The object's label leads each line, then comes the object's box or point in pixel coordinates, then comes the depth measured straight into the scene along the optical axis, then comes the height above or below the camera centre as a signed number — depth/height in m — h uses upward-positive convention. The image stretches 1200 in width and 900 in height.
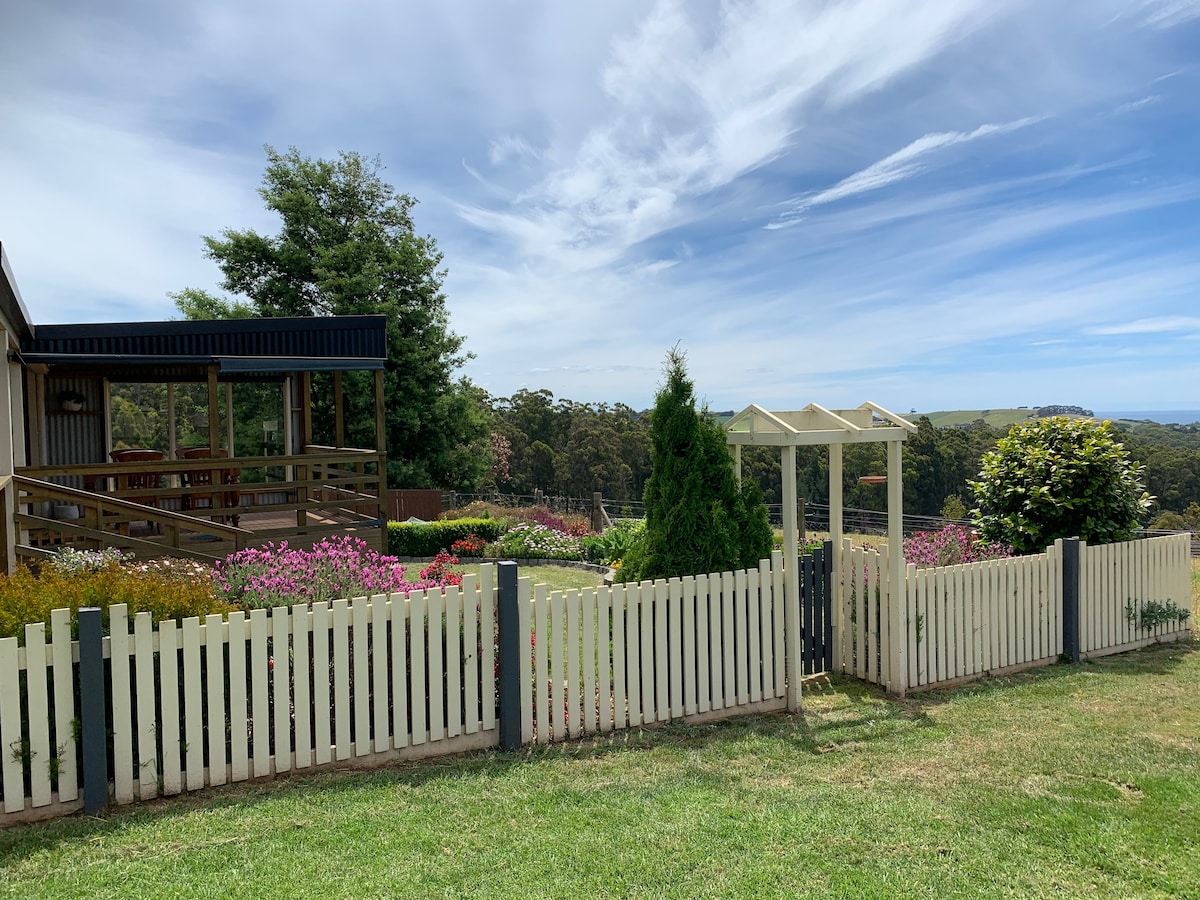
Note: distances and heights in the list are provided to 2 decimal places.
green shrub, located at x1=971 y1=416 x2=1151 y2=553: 8.85 -0.69
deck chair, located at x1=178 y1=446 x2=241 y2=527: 12.27 -0.58
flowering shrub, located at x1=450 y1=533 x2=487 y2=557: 15.12 -2.19
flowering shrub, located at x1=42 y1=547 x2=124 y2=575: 7.62 -1.21
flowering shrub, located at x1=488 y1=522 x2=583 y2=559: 14.62 -2.13
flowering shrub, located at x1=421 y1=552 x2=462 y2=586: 5.98 -1.25
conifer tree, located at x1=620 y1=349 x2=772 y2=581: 6.39 -0.58
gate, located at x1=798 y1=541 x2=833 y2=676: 7.07 -1.64
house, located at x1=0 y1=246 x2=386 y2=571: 9.34 +0.09
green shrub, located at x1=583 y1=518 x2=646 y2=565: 13.36 -2.00
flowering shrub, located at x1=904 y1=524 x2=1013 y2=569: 8.23 -1.37
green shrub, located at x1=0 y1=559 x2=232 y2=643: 4.23 -0.91
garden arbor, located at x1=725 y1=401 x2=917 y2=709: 6.22 -0.03
